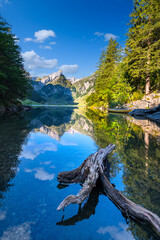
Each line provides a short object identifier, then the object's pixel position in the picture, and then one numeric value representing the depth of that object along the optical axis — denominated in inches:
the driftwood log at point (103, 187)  95.6
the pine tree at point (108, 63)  1888.5
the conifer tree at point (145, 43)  1095.0
